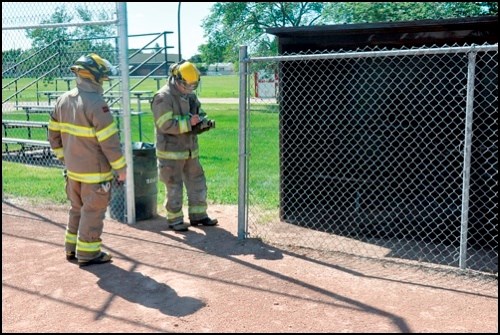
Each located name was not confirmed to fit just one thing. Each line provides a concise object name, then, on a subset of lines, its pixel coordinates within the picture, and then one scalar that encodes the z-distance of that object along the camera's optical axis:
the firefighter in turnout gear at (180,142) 6.45
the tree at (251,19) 32.34
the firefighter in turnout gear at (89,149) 5.24
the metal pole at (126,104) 6.54
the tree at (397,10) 16.88
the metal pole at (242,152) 5.89
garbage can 7.15
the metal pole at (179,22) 24.24
